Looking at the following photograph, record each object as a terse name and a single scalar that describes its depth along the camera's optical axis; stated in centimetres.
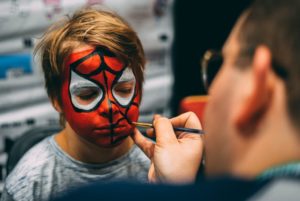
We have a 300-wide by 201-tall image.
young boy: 106
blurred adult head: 54
